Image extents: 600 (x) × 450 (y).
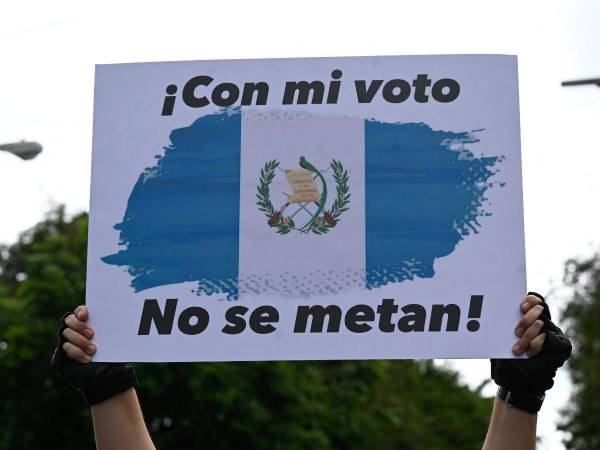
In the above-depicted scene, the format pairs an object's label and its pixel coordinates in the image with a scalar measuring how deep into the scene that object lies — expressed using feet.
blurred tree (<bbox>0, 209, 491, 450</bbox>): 58.75
